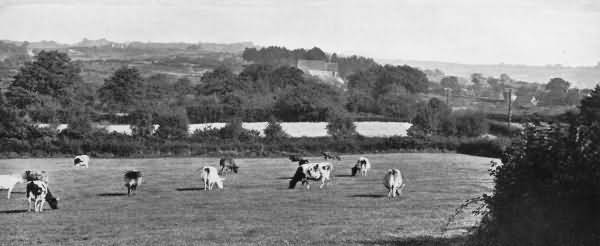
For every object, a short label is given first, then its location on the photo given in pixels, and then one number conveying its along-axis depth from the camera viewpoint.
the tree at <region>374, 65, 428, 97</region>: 190.73
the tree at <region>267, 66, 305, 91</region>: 185.57
